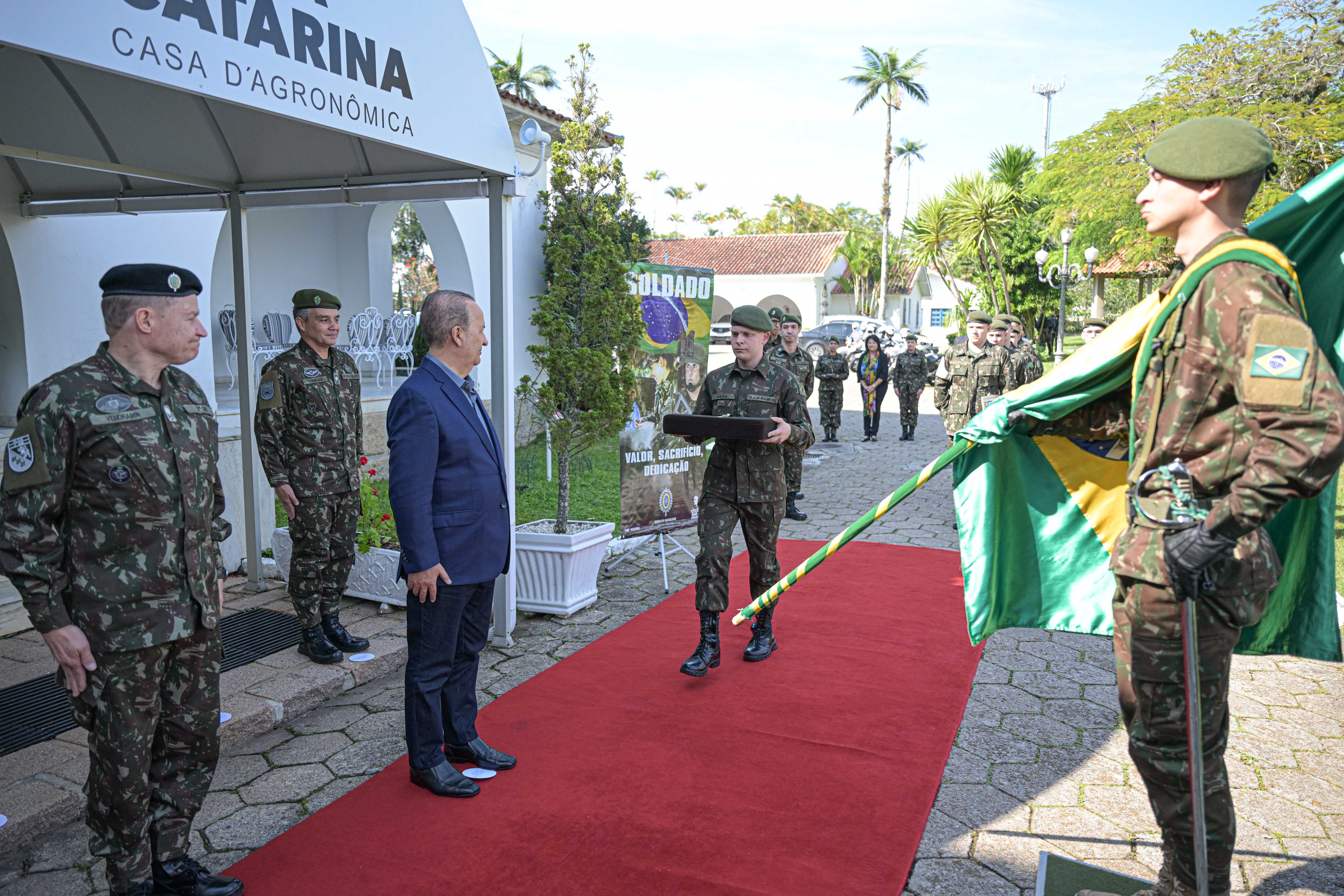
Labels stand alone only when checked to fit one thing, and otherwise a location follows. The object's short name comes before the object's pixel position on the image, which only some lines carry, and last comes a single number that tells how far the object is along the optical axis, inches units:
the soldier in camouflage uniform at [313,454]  191.0
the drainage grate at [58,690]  157.6
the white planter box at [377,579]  229.0
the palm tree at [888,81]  1941.4
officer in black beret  99.7
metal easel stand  279.9
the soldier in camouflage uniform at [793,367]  362.6
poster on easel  267.3
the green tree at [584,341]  245.3
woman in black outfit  607.8
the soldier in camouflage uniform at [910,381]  620.4
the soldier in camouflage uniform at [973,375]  343.3
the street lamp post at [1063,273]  916.0
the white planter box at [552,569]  234.1
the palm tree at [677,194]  3120.1
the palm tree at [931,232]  1482.5
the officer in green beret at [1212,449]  81.5
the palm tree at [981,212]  1365.7
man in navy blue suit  134.3
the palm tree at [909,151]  2476.6
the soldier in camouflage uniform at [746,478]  193.3
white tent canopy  129.3
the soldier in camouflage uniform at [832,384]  578.2
